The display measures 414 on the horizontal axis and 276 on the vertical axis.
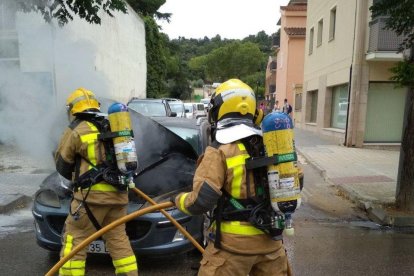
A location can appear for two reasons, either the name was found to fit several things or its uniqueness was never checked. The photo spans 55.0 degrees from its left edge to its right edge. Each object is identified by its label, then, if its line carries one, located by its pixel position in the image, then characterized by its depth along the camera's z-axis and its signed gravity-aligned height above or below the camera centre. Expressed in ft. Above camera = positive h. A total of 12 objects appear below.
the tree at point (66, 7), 16.55 +3.57
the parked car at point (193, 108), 69.11 -2.90
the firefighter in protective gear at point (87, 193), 10.49 -2.71
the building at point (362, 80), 42.01 +1.82
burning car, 11.95 -3.28
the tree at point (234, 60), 192.85 +16.19
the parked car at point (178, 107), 52.03 -1.95
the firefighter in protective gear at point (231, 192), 7.17 -1.77
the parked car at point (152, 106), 37.50 -1.35
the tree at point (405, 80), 18.62 +0.77
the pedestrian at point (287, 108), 70.97 -2.40
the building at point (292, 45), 88.22 +11.18
